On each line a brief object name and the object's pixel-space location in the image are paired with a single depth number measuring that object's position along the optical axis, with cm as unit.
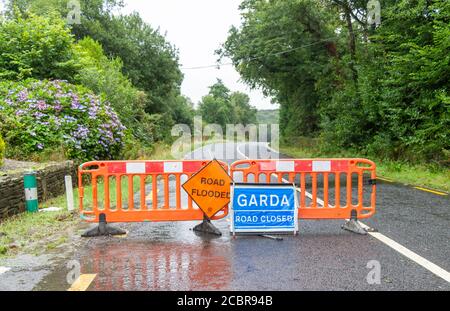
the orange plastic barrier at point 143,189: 768
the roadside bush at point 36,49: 1950
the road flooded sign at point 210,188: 761
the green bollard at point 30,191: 938
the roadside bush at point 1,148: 1015
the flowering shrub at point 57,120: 1352
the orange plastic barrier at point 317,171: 784
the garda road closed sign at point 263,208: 742
